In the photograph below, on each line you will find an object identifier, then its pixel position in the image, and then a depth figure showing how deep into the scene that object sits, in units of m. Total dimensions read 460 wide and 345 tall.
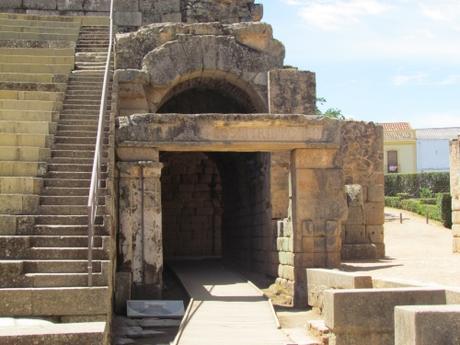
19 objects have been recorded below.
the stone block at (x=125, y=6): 20.62
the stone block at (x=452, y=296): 7.84
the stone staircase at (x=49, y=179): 8.47
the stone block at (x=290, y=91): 15.08
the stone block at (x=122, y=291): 11.28
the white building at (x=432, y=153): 60.53
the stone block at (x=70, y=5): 20.73
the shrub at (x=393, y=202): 37.16
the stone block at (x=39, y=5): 20.53
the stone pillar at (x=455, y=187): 17.70
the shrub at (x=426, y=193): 41.00
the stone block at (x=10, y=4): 20.58
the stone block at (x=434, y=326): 5.74
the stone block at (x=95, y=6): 20.95
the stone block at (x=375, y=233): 17.41
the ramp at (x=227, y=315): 9.25
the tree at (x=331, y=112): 46.84
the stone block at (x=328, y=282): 9.75
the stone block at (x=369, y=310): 8.10
